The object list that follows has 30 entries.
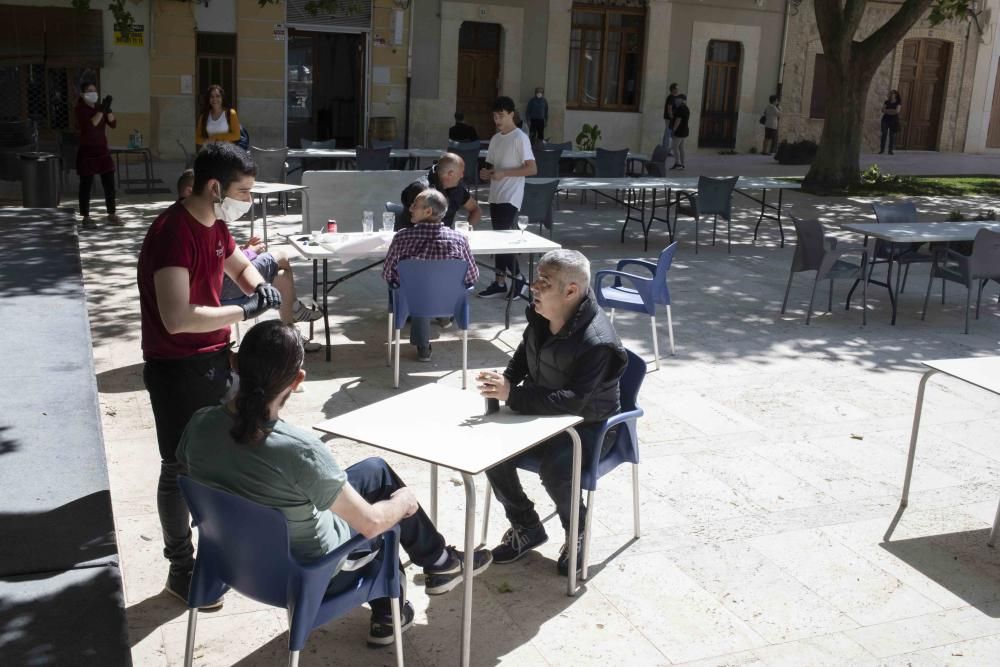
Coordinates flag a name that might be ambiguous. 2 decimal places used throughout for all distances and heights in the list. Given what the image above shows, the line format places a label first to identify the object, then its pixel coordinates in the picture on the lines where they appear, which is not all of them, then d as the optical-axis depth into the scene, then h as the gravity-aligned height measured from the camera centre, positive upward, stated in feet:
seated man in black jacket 13.12 -3.28
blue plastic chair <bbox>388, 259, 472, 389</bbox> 20.89 -3.81
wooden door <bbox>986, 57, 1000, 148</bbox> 88.74 -0.74
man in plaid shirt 21.13 -2.86
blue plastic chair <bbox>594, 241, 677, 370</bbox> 22.80 -4.00
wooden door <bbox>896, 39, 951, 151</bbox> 85.81 +1.86
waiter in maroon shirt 12.19 -2.59
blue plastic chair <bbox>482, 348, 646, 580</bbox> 13.70 -4.43
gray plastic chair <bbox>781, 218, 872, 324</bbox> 27.48 -3.59
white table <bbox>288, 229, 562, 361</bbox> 22.75 -3.30
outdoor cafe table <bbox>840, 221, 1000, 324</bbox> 28.45 -3.07
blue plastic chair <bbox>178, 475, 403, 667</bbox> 9.72 -4.30
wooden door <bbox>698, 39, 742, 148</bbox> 78.54 +0.58
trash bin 38.83 -3.85
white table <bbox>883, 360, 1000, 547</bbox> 14.94 -3.48
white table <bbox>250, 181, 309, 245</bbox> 32.95 -3.23
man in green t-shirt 9.77 -3.30
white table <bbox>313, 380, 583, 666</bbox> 11.37 -3.67
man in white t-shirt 28.45 -1.98
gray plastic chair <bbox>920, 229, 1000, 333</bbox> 27.02 -3.50
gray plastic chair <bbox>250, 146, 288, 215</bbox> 40.88 -3.00
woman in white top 38.73 -1.49
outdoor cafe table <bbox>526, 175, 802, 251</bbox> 38.60 -2.94
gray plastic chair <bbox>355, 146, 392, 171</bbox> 43.75 -2.79
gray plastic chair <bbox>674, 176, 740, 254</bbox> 37.52 -3.12
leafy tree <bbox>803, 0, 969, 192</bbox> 50.78 +1.92
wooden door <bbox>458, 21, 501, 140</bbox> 71.26 +1.33
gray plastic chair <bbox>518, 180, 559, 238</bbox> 33.68 -3.17
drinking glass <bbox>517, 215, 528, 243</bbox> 25.08 -2.86
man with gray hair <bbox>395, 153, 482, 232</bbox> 24.36 -2.23
